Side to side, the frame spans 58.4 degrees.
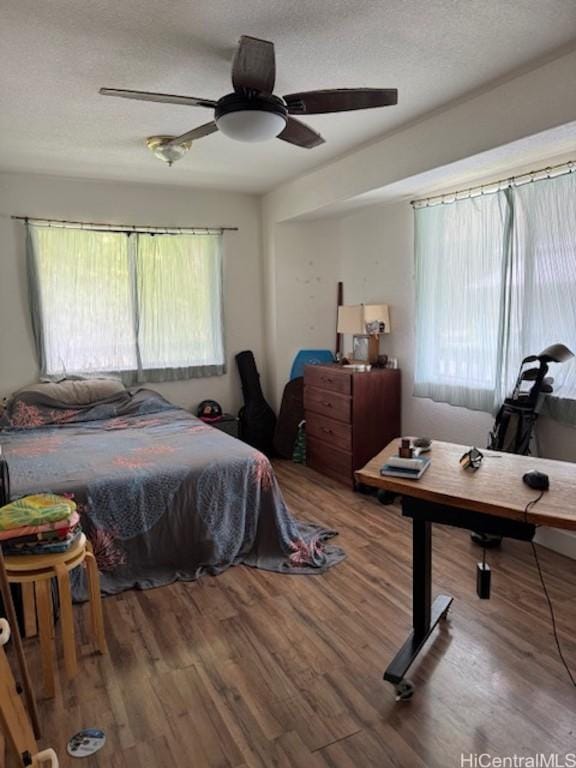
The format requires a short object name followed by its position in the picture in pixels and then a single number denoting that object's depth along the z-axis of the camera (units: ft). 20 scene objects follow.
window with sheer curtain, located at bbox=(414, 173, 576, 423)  9.78
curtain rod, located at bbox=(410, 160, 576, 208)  9.63
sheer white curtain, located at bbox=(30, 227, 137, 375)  14.21
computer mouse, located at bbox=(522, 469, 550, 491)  5.74
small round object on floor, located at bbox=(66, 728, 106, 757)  5.49
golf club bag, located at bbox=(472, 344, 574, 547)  9.41
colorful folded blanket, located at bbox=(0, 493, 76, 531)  6.68
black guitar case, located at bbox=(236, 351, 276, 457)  16.80
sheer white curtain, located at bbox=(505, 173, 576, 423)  9.63
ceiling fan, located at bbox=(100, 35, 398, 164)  6.17
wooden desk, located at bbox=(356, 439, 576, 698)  5.37
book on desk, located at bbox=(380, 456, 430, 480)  6.25
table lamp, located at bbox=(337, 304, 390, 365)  14.21
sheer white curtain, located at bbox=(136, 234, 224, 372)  15.47
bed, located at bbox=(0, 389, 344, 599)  8.77
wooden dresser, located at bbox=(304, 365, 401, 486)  13.39
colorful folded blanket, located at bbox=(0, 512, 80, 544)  6.50
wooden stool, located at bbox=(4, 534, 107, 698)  6.38
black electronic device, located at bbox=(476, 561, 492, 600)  7.32
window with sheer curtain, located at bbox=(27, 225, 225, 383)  14.30
